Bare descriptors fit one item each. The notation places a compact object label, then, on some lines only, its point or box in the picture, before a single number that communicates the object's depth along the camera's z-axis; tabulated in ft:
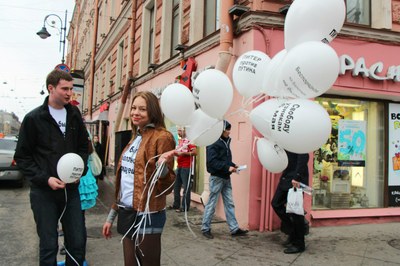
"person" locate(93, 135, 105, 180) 36.40
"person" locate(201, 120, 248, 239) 16.80
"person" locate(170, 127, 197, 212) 22.67
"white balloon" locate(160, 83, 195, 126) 9.28
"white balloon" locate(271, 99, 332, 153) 7.39
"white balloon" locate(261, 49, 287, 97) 8.61
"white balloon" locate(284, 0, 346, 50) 8.02
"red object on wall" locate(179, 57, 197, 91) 23.76
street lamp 48.69
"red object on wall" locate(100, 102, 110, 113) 57.63
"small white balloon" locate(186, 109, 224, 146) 9.54
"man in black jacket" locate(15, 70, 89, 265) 9.18
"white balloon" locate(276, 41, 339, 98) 7.39
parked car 31.91
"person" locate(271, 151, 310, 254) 14.47
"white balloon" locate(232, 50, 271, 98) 9.69
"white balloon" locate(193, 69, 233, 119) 9.23
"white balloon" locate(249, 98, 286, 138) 8.36
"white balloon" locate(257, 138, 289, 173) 9.29
